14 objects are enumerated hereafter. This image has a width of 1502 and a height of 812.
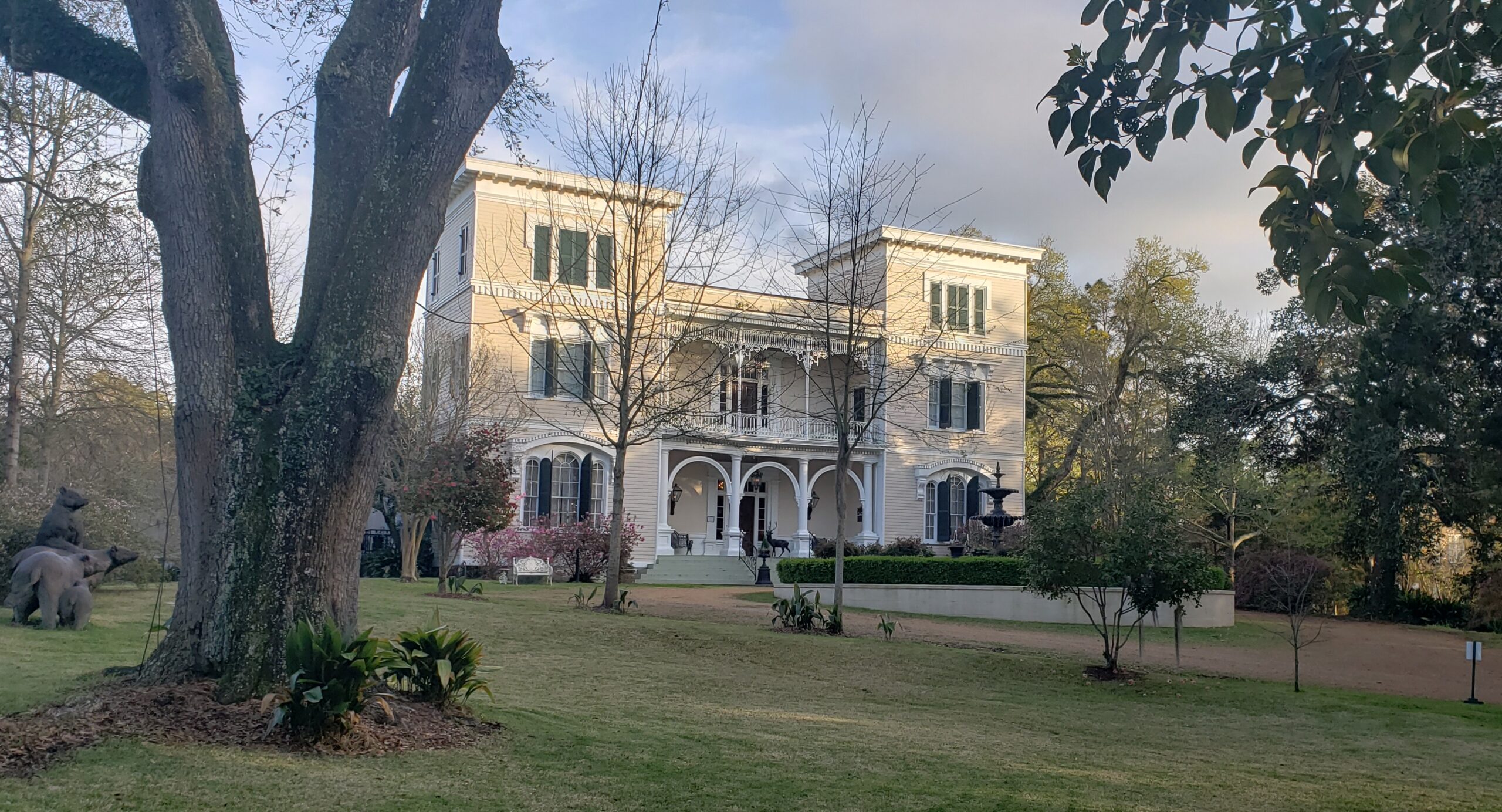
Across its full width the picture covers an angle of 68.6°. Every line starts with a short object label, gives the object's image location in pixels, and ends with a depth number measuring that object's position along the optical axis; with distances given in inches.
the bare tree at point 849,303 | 658.8
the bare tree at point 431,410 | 844.0
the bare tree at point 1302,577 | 878.4
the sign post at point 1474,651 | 508.7
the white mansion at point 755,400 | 1096.8
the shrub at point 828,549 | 1081.8
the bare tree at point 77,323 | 713.0
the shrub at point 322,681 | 228.7
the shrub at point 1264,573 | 989.2
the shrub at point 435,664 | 273.1
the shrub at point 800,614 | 609.3
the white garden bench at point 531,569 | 957.2
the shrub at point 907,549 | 1064.8
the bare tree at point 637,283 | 631.2
